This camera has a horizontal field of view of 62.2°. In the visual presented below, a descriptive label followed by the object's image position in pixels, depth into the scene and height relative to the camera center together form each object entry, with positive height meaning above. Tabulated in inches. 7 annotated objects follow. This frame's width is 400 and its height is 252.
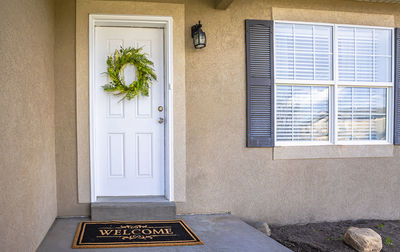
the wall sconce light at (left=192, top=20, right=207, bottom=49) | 147.5 +35.6
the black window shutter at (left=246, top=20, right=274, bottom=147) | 158.7 +15.9
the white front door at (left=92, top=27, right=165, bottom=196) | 153.0 -5.1
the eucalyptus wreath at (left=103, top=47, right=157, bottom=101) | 151.1 +20.2
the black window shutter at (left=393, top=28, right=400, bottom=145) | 173.6 +15.7
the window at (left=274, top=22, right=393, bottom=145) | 164.9 +16.6
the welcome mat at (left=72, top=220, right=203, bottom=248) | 115.7 -44.2
